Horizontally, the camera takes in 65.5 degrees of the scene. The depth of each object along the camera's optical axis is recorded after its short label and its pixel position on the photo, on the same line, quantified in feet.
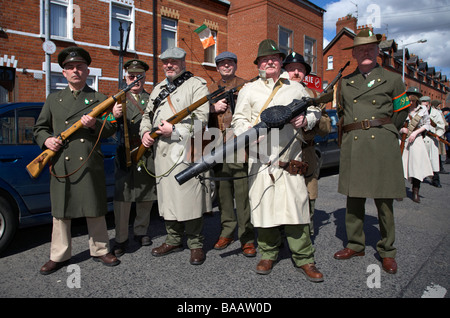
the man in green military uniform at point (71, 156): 11.12
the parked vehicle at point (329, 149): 29.84
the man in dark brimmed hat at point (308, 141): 13.98
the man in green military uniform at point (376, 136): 11.25
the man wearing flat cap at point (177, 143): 11.77
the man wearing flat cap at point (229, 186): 13.07
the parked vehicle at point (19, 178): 12.51
